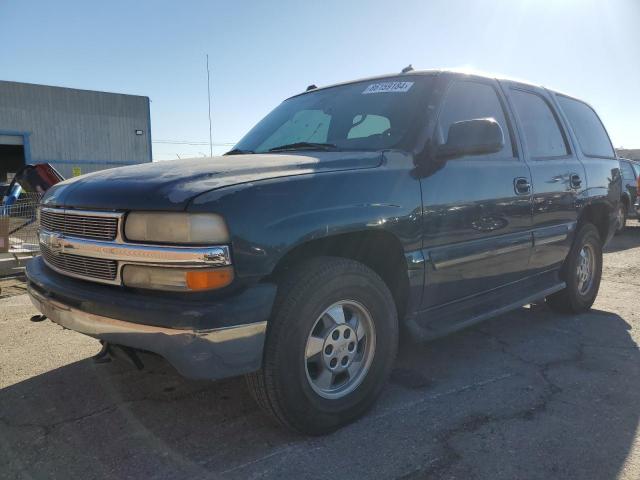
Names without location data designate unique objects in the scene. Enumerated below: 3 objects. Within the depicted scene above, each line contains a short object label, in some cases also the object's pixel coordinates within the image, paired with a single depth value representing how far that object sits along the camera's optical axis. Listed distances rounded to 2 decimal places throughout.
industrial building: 28.48
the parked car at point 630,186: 12.29
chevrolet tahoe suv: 2.11
